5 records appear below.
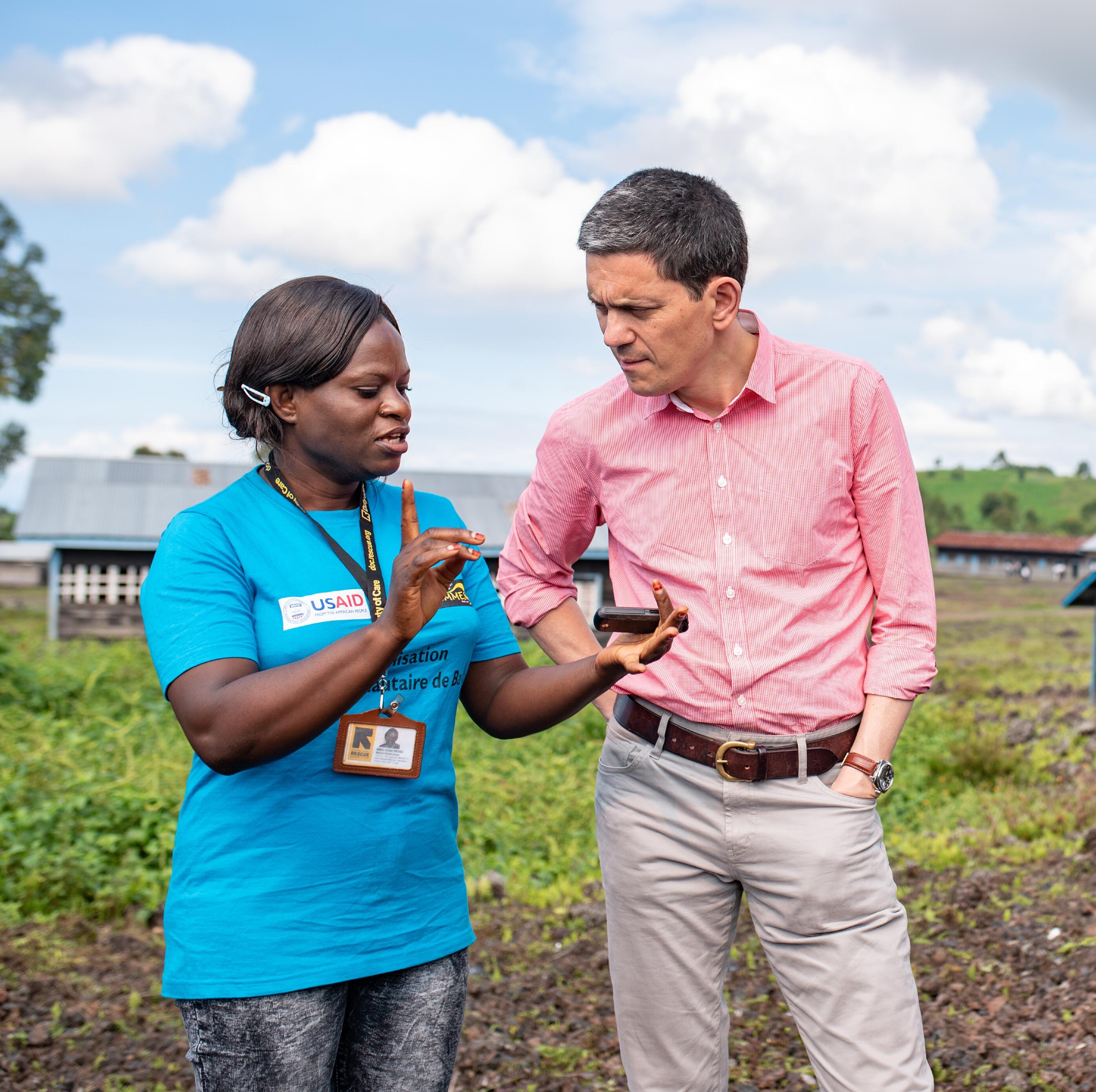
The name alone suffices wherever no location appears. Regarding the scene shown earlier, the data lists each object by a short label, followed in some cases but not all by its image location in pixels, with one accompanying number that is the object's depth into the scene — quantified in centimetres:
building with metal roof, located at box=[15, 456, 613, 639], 2017
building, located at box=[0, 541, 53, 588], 4128
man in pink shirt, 249
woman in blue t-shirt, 198
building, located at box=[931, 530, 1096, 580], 4941
